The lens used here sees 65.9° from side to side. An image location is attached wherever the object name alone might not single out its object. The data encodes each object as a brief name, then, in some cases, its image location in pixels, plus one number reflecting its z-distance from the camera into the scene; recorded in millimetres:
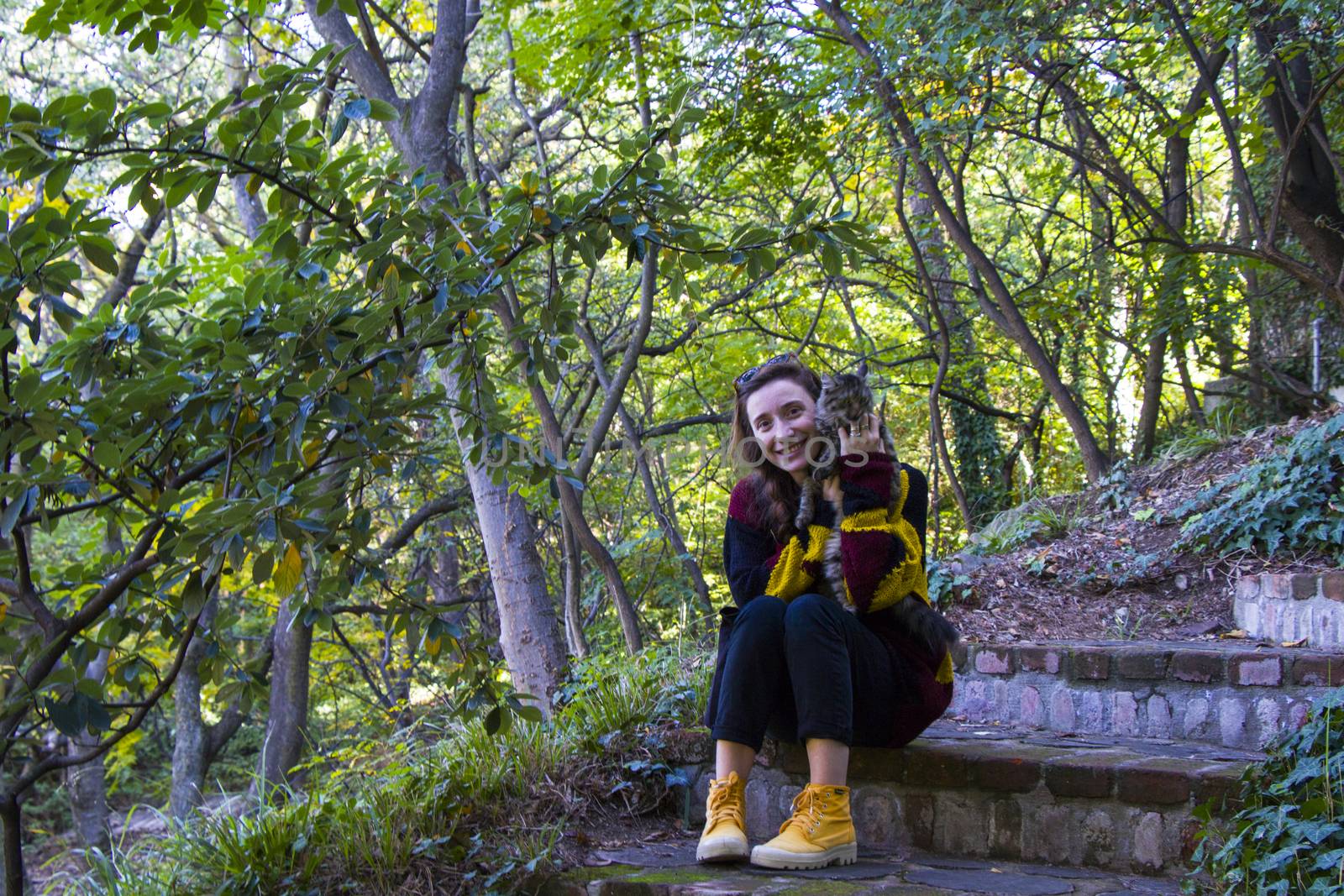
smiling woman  2631
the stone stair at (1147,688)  3461
